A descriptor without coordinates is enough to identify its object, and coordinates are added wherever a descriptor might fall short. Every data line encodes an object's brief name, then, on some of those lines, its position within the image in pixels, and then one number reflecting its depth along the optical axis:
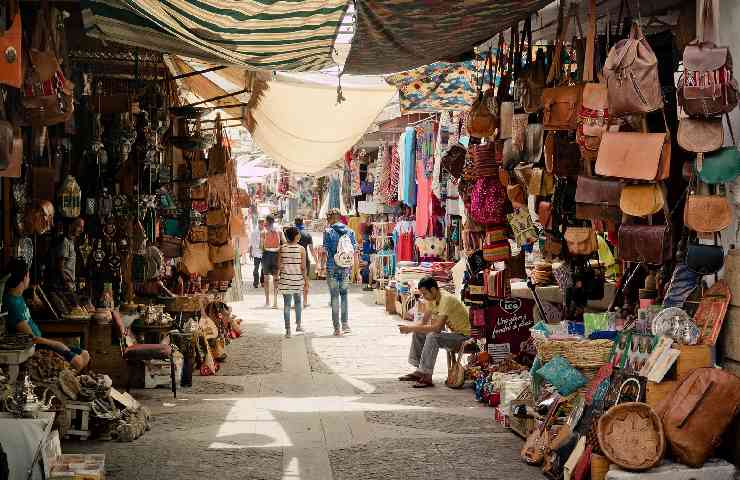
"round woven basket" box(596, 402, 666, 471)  5.24
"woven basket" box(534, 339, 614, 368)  6.71
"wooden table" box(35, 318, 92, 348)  8.30
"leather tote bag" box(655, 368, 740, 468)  5.19
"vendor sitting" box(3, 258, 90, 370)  7.25
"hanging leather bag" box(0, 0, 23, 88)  5.28
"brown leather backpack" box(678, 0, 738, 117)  5.16
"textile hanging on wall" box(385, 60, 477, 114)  10.49
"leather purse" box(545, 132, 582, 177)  7.07
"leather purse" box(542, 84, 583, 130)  6.40
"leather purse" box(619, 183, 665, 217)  5.72
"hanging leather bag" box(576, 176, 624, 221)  6.32
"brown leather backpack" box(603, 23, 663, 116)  5.36
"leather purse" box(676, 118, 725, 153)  5.30
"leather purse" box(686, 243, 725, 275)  5.52
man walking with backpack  14.10
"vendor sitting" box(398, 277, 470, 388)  10.01
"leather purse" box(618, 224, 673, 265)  5.77
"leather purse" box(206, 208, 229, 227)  12.09
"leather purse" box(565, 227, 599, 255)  7.44
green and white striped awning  5.12
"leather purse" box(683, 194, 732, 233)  5.35
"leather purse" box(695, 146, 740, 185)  5.29
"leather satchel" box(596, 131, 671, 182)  5.59
